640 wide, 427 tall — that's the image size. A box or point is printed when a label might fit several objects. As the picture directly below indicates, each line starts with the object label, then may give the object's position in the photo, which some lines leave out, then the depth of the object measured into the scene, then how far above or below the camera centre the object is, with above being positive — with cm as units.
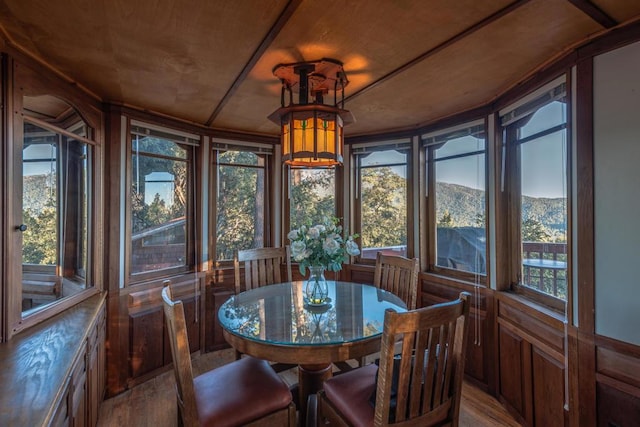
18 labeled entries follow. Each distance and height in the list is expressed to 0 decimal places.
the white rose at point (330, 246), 206 -21
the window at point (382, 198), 342 +19
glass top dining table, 156 -64
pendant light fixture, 184 +57
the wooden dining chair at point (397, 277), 252 -55
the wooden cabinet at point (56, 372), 101 -62
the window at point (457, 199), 274 +15
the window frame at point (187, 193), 263 +18
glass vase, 219 -57
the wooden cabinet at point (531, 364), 184 -100
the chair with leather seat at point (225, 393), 143 -94
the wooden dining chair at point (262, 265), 284 -49
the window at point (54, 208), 167 +4
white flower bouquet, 208 -22
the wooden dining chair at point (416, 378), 127 -74
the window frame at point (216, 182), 330 +37
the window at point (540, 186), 196 +20
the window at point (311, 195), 369 +23
